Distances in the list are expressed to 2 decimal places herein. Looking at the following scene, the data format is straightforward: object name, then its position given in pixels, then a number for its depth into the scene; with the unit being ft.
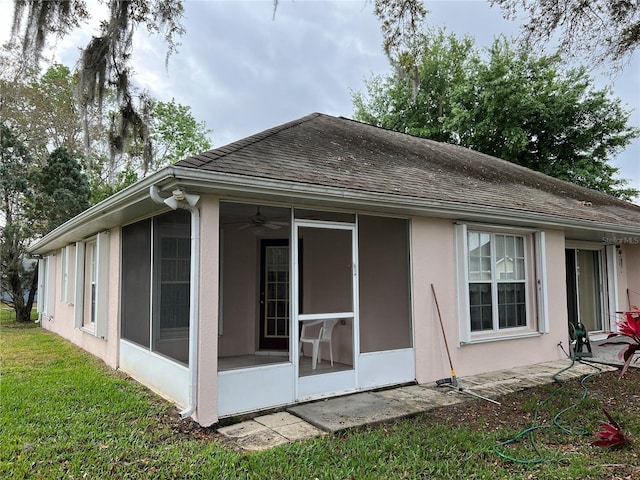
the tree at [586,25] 19.88
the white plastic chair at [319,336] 21.57
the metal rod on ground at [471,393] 17.27
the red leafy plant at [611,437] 12.66
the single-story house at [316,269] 15.20
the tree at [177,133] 87.35
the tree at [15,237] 48.75
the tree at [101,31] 14.16
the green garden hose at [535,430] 11.93
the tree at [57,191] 49.52
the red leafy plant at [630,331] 10.69
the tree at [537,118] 60.18
